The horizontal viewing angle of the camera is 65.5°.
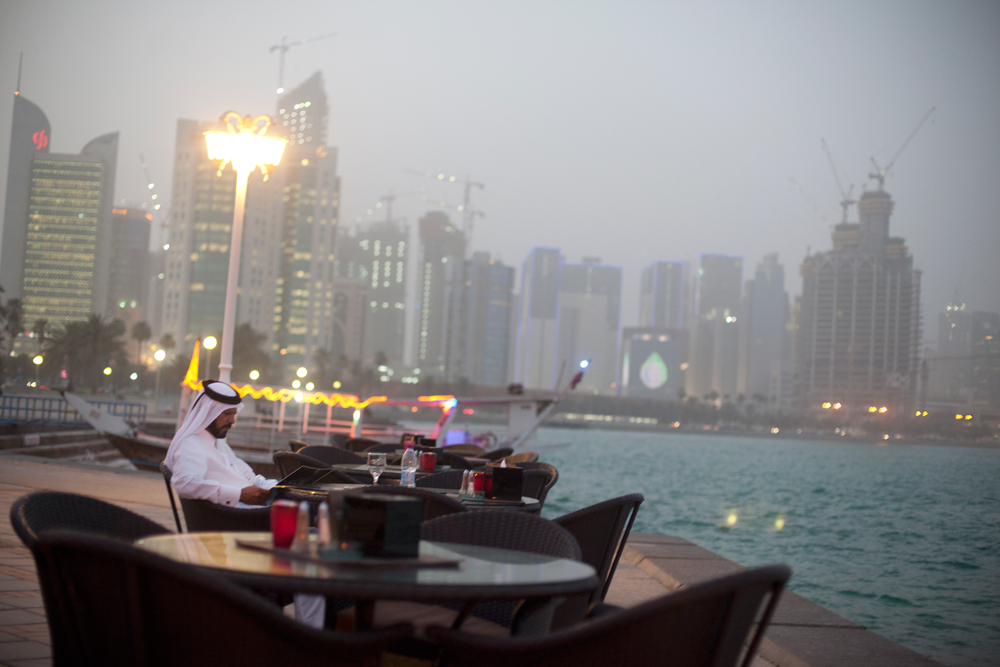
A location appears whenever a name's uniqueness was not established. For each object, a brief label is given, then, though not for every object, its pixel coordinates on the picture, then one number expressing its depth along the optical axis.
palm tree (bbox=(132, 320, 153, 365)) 86.88
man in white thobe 3.39
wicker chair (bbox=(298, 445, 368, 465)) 6.11
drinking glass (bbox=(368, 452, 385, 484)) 4.07
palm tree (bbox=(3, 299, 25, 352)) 62.84
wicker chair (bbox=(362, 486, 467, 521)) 3.03
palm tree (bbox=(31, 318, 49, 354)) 71.00
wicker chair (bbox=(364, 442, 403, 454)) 8.27
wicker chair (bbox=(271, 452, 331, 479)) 5.37
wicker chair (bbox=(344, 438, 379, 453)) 9.94
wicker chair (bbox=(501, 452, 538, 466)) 6.22
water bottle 4.25
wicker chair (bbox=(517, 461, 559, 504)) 4.47
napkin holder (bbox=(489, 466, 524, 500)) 3.74
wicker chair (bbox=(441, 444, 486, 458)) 9.91
